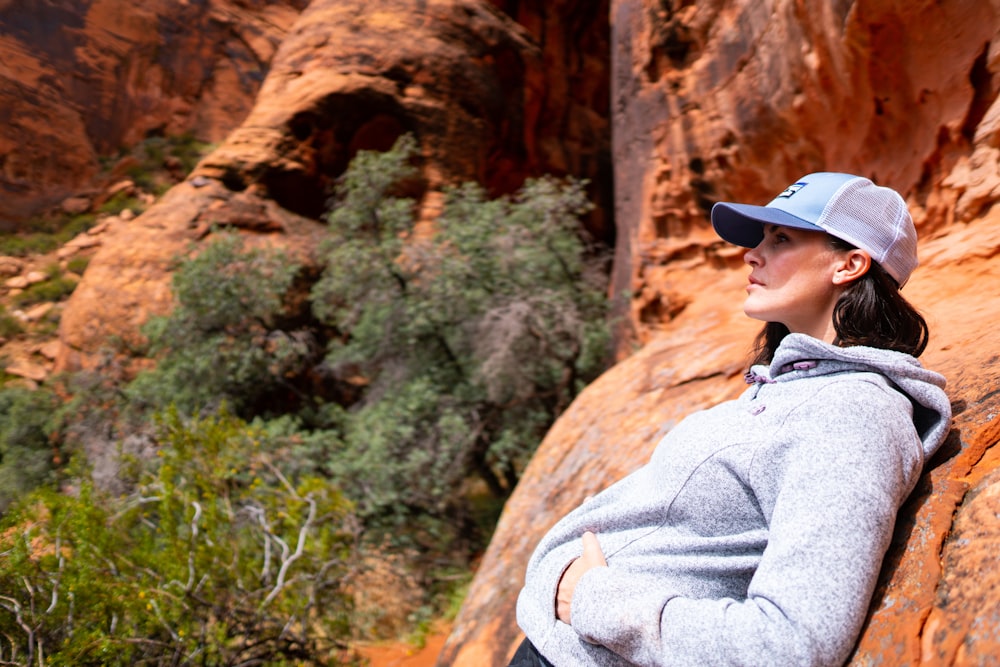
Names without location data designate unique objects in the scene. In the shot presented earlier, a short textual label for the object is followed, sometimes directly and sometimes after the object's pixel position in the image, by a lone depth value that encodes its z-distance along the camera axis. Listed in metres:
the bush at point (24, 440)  3.20
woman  0.86
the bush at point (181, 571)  2.46
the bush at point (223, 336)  6.57
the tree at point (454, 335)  5.95
